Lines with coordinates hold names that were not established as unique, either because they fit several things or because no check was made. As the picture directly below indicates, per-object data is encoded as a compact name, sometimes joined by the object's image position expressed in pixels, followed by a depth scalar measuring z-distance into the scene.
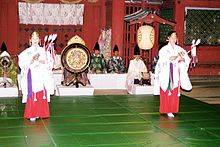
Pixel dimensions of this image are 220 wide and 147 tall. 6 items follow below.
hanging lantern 9.27
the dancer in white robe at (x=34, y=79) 6.07
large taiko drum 8.67
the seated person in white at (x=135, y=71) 9.34
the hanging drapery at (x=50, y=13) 11.43
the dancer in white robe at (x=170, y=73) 6.48
